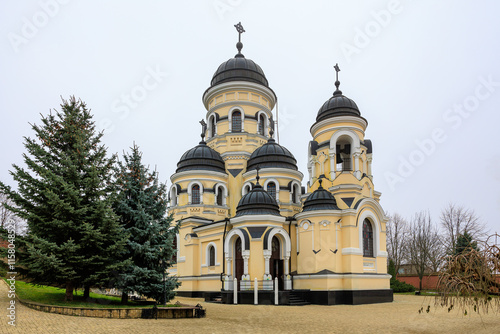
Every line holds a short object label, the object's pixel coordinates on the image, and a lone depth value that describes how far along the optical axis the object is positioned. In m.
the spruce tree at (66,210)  12.62
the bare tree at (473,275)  7.38
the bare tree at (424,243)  36.50
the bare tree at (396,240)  45.22
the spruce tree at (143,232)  14.19
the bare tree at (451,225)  36.47
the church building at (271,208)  20.80
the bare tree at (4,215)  36.94
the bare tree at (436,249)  37.84
